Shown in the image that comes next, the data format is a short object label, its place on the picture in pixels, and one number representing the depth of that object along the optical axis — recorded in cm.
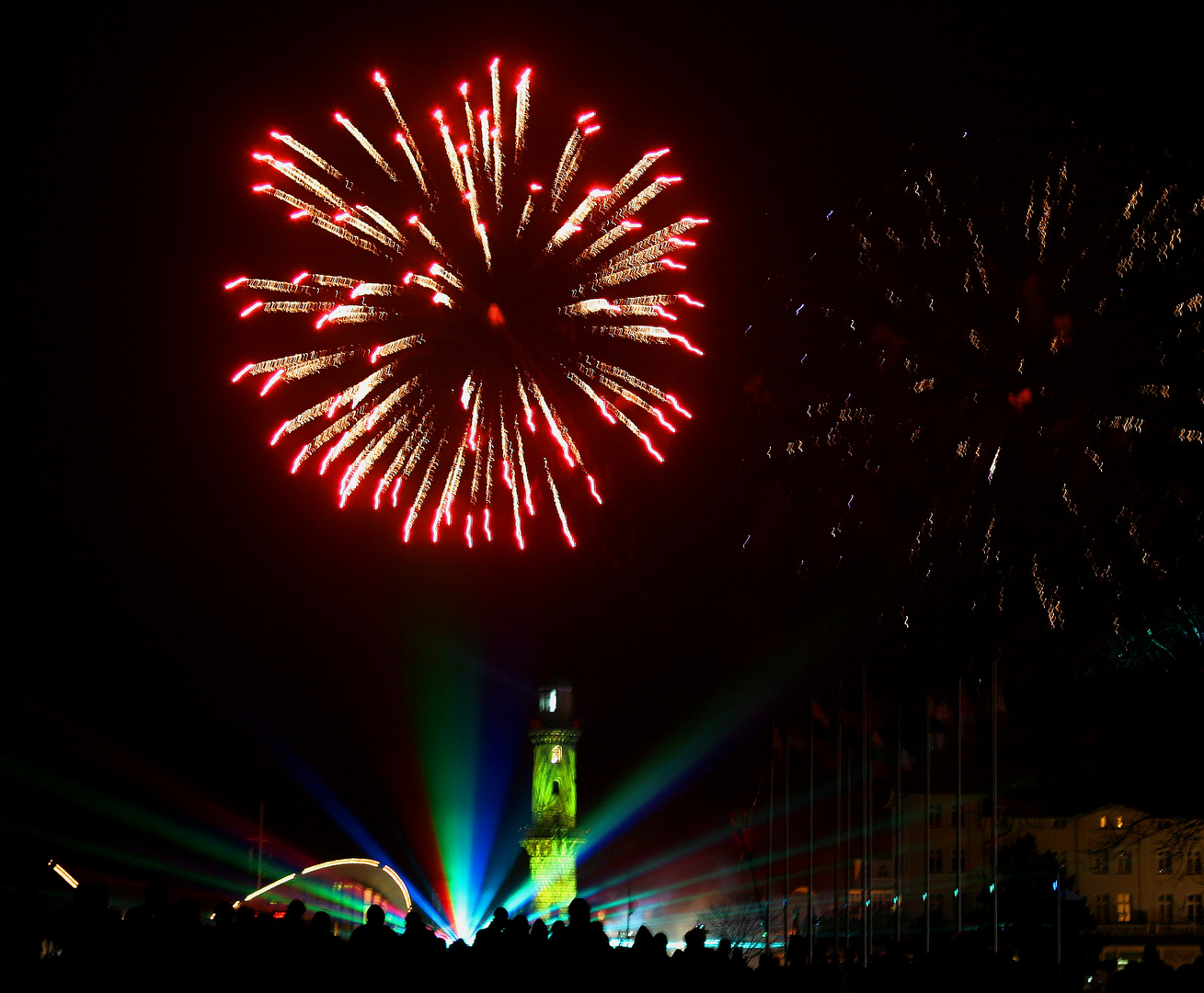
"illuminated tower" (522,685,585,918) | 9319
